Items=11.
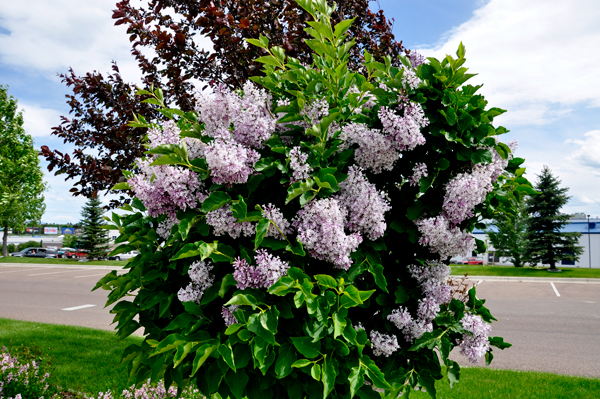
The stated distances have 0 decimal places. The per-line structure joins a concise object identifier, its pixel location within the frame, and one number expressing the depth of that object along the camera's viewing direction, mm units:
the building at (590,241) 39938
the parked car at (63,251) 37988
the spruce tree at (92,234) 34250
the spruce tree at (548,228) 24562
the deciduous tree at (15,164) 24922
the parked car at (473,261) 41738
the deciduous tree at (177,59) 3844
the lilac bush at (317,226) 1826
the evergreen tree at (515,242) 27047
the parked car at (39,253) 37062
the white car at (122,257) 36812
